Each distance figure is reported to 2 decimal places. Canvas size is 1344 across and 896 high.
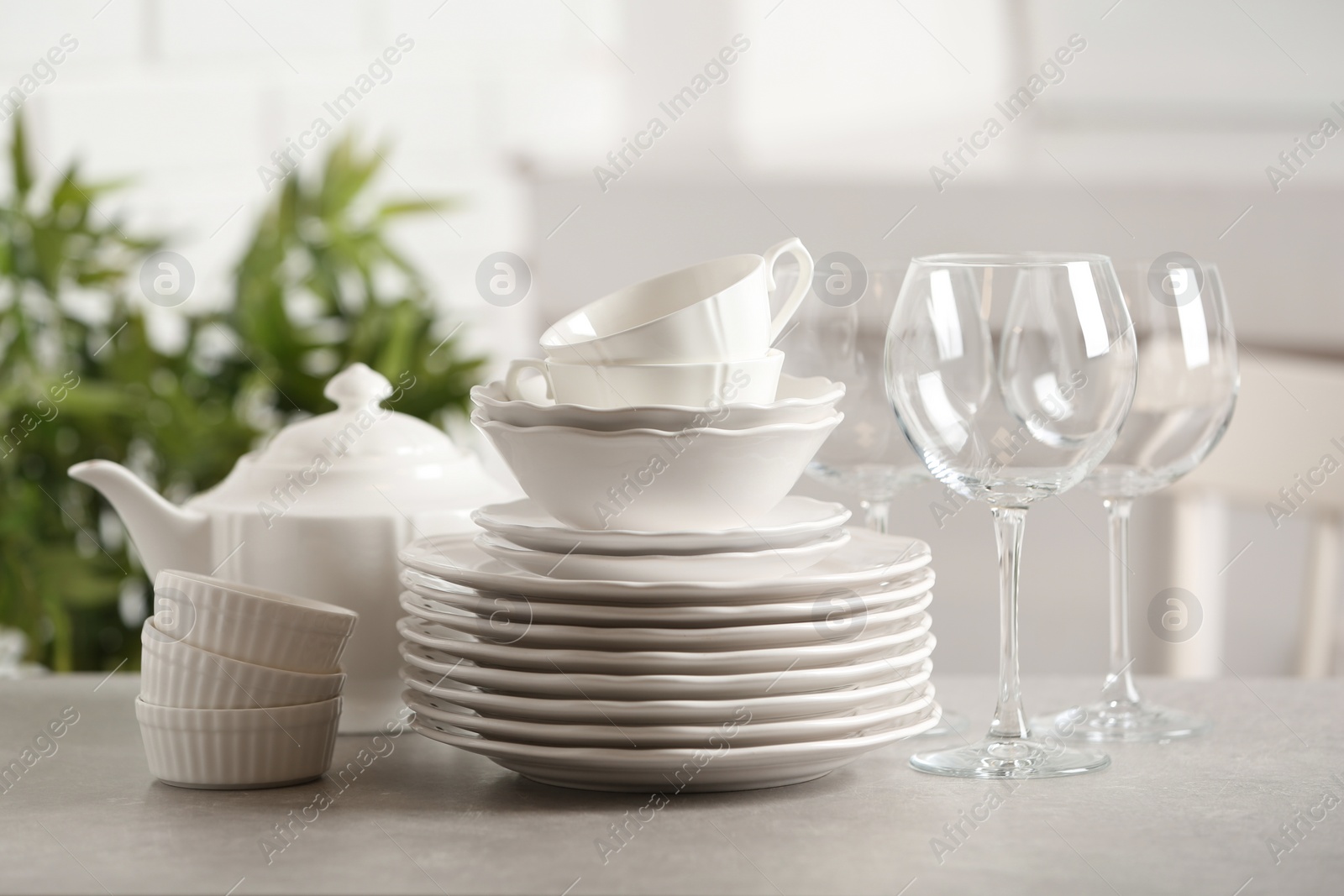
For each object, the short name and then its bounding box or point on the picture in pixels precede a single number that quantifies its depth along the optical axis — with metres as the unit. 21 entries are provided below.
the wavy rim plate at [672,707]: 1.50
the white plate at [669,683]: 1.50
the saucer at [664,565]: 1.51
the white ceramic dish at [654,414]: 1.51
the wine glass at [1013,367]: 1.52
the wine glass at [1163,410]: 1.66
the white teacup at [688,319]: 1.53
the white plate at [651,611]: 1.51
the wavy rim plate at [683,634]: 1.51
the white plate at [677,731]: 1.51
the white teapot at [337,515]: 1.61
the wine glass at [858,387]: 1.65
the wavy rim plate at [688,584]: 1.51
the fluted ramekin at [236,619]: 1.54
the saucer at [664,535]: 1.52
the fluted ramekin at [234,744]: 1.54
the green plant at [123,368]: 2.59
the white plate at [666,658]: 1.50
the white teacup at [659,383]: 1.53
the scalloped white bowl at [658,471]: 1.52
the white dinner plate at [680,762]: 1.51
